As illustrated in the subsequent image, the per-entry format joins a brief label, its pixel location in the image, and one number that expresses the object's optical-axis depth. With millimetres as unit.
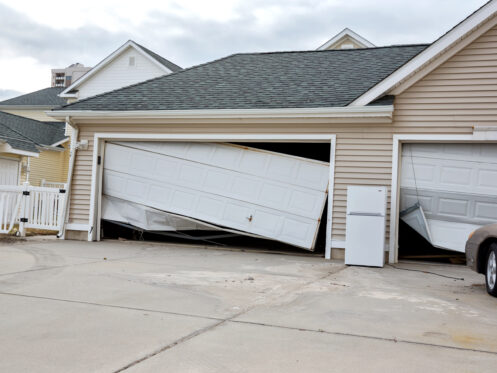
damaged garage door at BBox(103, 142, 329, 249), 10172
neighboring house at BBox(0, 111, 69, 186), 17750
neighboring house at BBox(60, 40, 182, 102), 22516
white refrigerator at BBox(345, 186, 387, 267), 8727
